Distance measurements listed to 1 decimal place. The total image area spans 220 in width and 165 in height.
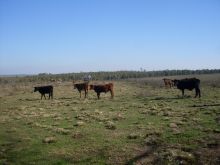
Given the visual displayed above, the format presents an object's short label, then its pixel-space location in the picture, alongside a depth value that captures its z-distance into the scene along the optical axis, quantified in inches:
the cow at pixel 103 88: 1205.1
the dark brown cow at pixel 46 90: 1264.8
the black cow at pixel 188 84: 1124.0
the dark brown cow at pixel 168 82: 1654.0
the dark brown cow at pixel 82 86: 1284.3
